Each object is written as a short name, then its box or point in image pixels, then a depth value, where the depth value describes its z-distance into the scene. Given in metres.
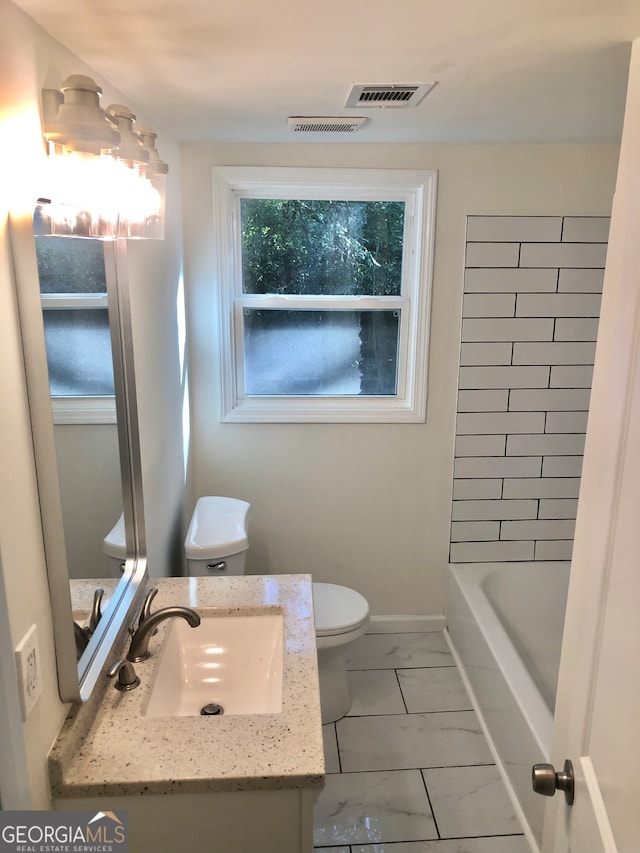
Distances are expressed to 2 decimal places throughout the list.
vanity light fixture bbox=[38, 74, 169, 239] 1.17
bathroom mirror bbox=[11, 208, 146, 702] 1.13
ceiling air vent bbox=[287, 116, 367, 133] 2.15
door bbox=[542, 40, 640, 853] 0.95
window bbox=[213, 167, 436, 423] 2.71
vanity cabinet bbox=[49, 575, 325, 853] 1.26
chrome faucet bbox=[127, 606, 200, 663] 1.58
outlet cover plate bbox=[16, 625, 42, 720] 1.09
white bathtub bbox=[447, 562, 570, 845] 2.10
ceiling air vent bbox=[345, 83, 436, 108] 1.72
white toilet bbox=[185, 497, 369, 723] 2.32
